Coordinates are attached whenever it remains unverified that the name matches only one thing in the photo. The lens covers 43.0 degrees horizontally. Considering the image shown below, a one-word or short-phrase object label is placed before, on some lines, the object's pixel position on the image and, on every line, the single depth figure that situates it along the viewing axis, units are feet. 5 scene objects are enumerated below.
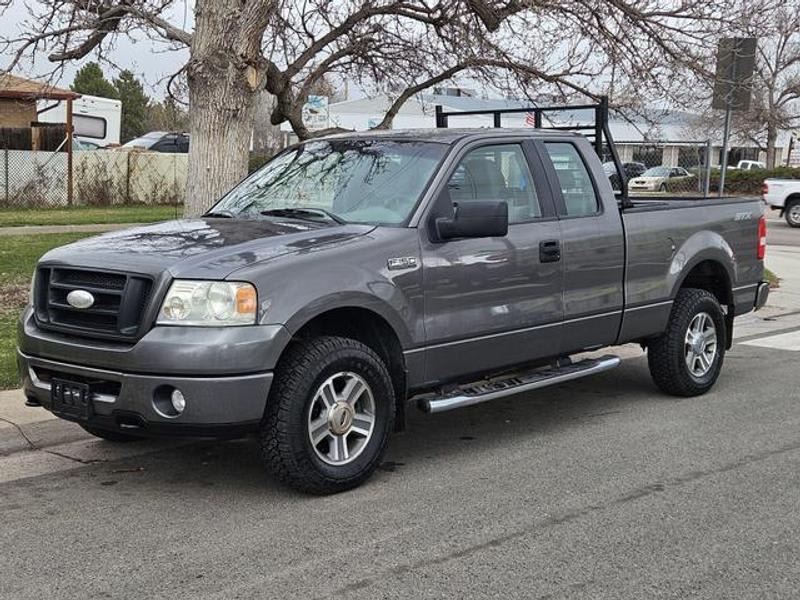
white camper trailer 112.37
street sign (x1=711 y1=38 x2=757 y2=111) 37.01
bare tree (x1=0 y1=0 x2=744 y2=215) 30.60
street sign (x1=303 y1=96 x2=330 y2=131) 82.99
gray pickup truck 15.97
